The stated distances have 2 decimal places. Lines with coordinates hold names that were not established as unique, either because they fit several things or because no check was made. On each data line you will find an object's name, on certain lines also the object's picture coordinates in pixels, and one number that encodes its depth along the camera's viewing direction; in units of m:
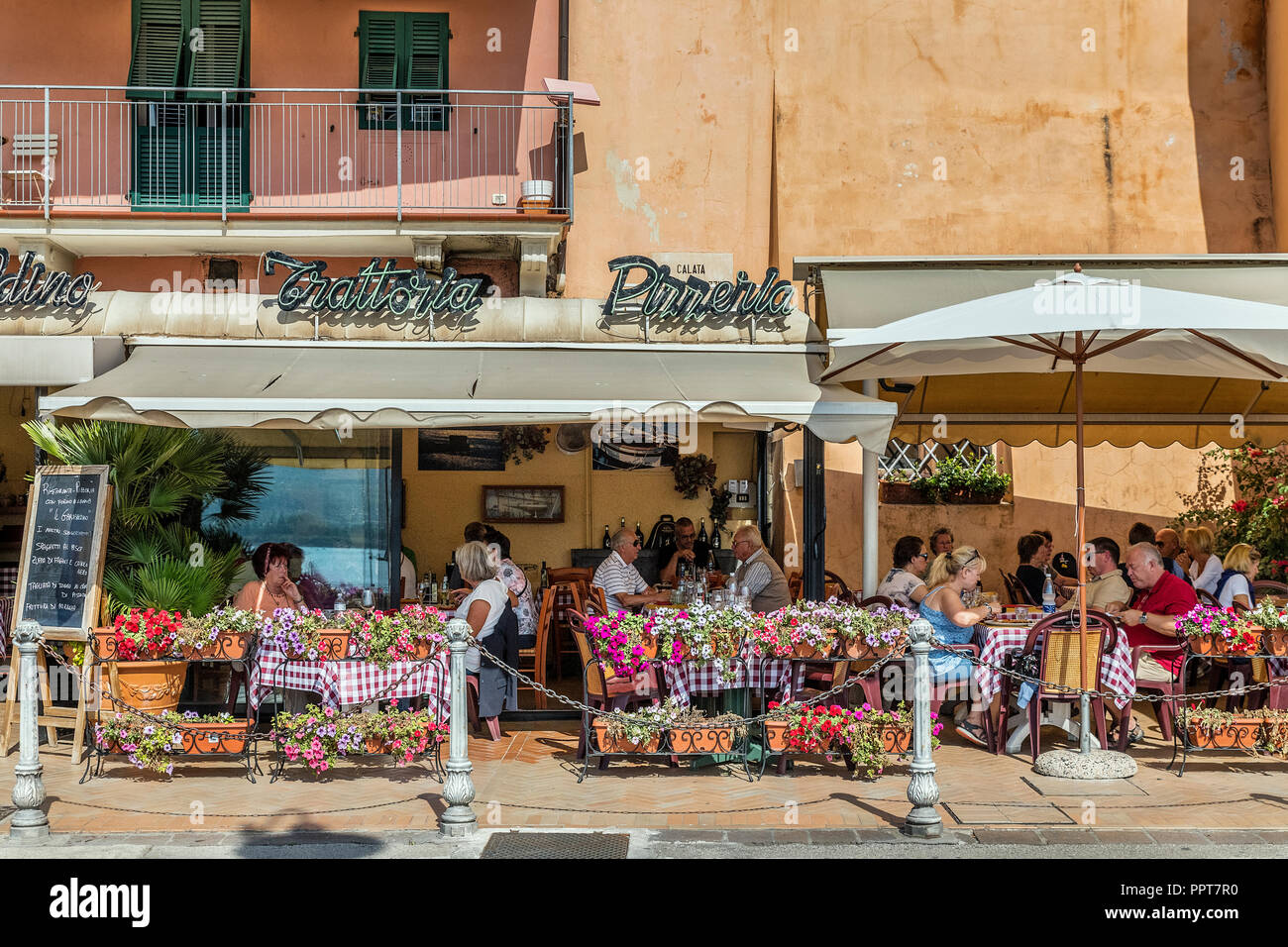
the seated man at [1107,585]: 9.23
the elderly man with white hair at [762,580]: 9.50
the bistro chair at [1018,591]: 11.75
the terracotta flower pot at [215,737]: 7.64
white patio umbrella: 7.12
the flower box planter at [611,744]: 7.62
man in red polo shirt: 8.47
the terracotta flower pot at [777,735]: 7.64
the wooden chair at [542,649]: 10.62
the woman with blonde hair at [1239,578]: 9.30
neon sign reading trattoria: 9.87
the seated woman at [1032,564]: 11.73
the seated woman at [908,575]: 9.62
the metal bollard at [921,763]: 6.33
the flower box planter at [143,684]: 7.99
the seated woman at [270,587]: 8.48
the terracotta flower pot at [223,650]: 7.94
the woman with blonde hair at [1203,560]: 10.56
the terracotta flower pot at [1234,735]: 7.80
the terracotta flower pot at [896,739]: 7.60
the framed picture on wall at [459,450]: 14.72
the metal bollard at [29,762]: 6.32
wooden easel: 8.06
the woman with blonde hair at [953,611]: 8.55
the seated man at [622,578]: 10.20
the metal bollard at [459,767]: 6.40
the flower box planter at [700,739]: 7.54
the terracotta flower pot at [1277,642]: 8.04
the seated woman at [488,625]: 8.80
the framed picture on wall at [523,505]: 14.80
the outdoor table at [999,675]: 8.31
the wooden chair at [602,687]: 7.93
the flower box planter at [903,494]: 13.62
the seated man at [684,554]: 12.99
